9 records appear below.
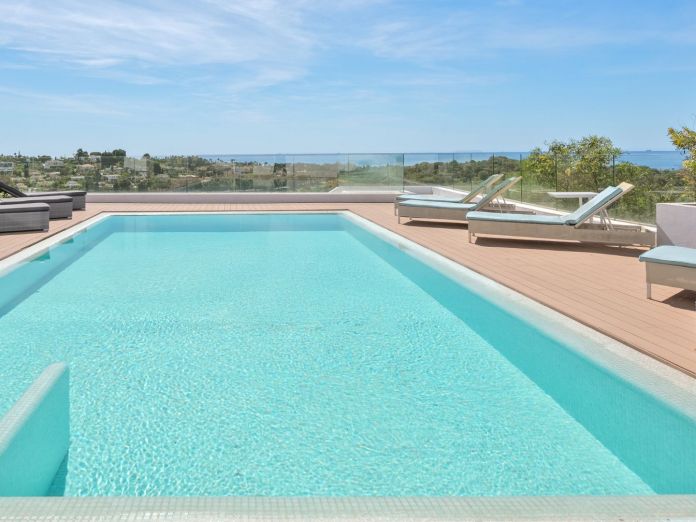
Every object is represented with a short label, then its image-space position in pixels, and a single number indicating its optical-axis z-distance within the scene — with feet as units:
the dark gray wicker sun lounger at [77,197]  47.99
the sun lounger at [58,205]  41.93
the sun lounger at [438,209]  36.17
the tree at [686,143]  34.50
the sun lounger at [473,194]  39.63
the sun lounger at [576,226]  26.35
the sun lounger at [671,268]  16.26
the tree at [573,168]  37.65
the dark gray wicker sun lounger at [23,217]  33.75
